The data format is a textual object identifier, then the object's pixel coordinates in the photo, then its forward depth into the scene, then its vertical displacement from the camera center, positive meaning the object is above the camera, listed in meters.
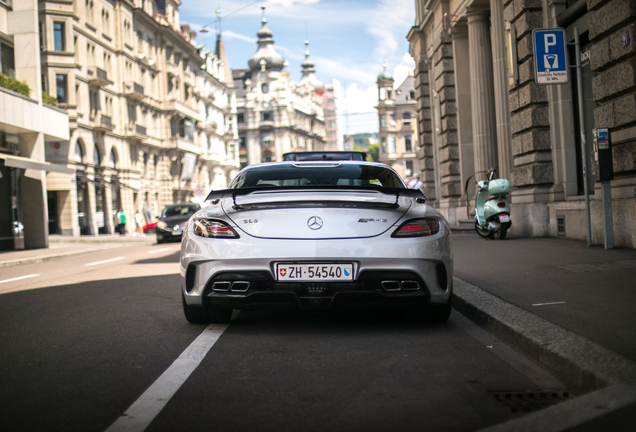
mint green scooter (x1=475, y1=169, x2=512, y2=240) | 14.16 +0.13
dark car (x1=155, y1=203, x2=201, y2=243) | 26.52 +0.28
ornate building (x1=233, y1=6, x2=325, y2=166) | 138.75 +23.46
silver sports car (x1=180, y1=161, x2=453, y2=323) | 5.21 -0.19
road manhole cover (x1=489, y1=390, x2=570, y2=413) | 3.49 -0.94
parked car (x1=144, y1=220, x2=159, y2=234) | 44.01 +0.44
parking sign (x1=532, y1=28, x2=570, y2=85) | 10.86 +2.39
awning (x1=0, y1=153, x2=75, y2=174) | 22.89 +2.63
